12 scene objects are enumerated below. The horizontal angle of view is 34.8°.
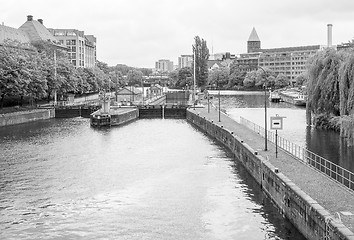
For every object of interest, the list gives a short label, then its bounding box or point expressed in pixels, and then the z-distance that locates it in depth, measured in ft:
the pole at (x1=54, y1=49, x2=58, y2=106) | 353.22
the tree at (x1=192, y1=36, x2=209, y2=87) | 590.55
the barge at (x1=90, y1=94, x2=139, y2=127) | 266.57
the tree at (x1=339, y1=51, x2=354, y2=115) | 172.96
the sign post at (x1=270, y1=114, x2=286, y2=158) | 125.80
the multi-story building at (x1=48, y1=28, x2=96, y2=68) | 649.24
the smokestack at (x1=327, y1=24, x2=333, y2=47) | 553.35
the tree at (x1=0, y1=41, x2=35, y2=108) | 282.15
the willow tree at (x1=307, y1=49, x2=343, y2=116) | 207.92
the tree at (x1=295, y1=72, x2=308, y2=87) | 620.28
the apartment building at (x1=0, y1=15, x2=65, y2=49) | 456.86
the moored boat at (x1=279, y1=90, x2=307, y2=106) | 394.03
